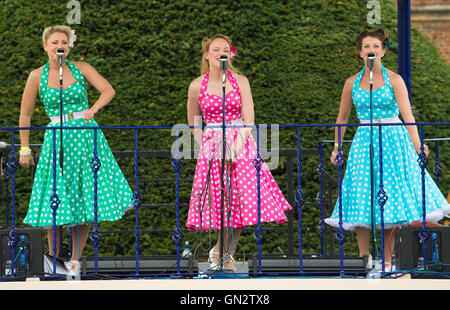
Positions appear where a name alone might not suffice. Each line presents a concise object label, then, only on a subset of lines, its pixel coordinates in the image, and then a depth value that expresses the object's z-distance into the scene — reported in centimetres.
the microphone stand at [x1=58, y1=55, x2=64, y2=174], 1141
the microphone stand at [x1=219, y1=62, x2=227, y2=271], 1089
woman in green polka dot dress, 1188
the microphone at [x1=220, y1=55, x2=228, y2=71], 1083
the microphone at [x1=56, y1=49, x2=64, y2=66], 1142
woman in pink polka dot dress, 1173
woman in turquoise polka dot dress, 1171
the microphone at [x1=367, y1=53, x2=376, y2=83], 1112
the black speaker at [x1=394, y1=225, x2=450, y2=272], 1109
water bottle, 1279
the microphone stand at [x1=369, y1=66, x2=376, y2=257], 1112
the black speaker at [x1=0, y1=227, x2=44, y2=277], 1134
